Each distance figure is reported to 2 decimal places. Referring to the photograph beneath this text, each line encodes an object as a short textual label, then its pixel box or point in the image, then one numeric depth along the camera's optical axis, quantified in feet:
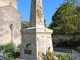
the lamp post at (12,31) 36.62
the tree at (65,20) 51.09
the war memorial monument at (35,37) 16.14
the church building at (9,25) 35.50
